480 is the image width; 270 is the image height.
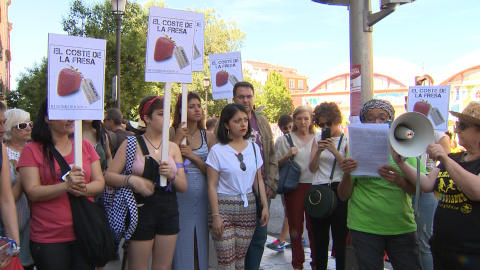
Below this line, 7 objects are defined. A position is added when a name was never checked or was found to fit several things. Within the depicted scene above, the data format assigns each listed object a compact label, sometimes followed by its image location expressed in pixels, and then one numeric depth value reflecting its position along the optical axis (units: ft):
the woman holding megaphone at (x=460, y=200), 9.50
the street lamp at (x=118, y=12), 35.83
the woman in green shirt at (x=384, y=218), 11.28
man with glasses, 15.02
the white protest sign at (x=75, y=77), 10.35
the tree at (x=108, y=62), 61.62
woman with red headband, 11.64
